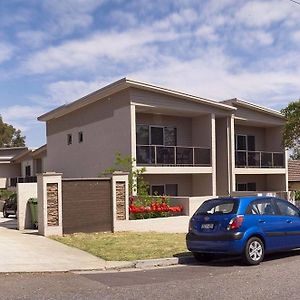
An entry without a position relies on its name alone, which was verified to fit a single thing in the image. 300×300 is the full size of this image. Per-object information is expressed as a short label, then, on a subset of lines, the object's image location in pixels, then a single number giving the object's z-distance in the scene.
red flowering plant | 18.34
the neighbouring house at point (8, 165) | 44.59
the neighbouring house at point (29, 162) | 38.29
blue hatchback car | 10.91
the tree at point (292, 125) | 24.70
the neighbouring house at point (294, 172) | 34.97
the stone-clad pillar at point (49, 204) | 15.72
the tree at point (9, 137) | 69.88
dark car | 26.30
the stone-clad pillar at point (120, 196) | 17.19
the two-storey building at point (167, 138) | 22.88
